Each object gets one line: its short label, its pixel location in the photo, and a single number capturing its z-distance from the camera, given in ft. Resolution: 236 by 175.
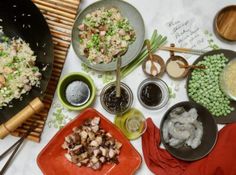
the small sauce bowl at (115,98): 5.14
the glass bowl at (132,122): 5.16
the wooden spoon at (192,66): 5.09
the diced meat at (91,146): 5.08
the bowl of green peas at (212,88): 5.14
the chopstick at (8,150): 5.10
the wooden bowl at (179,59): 5.15
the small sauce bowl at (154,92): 5.17
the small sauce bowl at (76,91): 5.02
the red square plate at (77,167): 4.98
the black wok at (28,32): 4.88
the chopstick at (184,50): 5.20
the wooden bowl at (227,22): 5.20
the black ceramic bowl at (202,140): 5.05
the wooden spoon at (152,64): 5.14
